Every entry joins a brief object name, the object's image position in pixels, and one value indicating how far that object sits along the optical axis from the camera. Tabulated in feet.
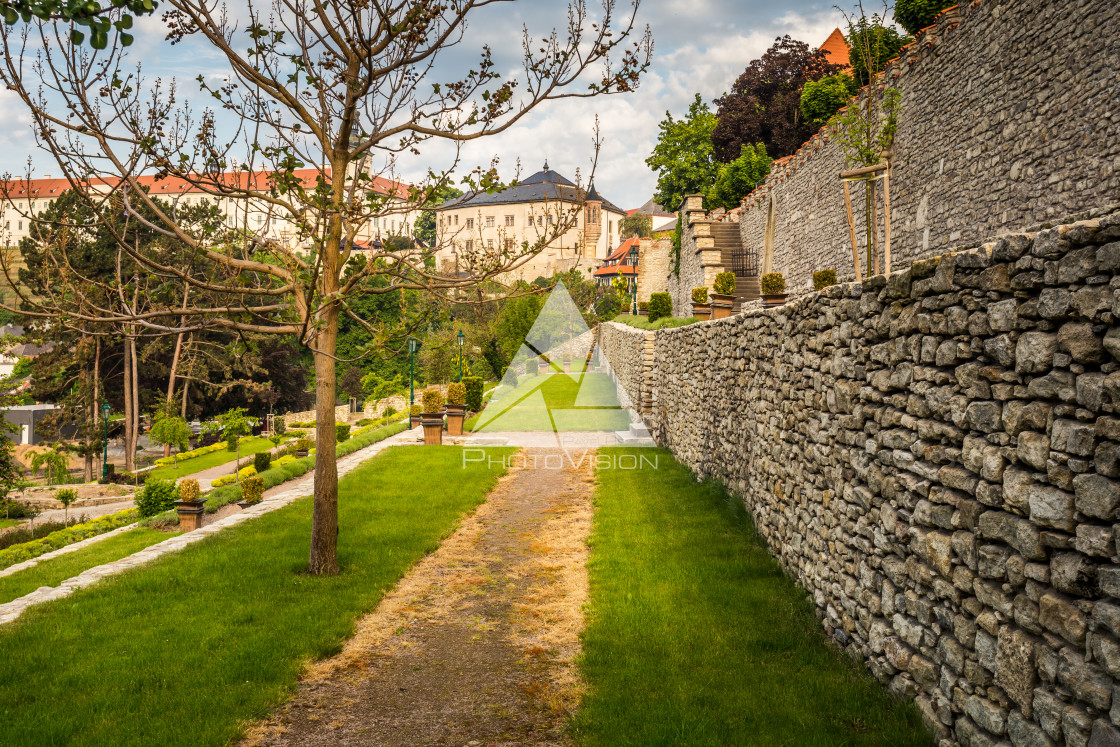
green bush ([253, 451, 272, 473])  67.26
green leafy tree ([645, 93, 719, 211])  107.76
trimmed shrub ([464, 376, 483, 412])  74.28
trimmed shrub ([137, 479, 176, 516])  56.24
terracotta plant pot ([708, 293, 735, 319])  48.65
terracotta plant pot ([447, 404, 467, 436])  62.33
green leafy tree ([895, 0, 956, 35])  39.75
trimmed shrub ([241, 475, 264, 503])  44.52
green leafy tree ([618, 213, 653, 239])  306.55
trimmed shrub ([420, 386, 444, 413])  57.41
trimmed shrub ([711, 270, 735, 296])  52.03
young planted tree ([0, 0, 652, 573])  19.61
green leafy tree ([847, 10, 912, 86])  48.73
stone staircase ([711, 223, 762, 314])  69.74
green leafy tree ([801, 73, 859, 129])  62.90
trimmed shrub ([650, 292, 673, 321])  72.13
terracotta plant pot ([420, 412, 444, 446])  56.75
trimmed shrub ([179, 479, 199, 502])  42.50
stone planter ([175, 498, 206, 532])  42.63
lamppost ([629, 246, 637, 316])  105.23
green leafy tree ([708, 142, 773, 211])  86.33
